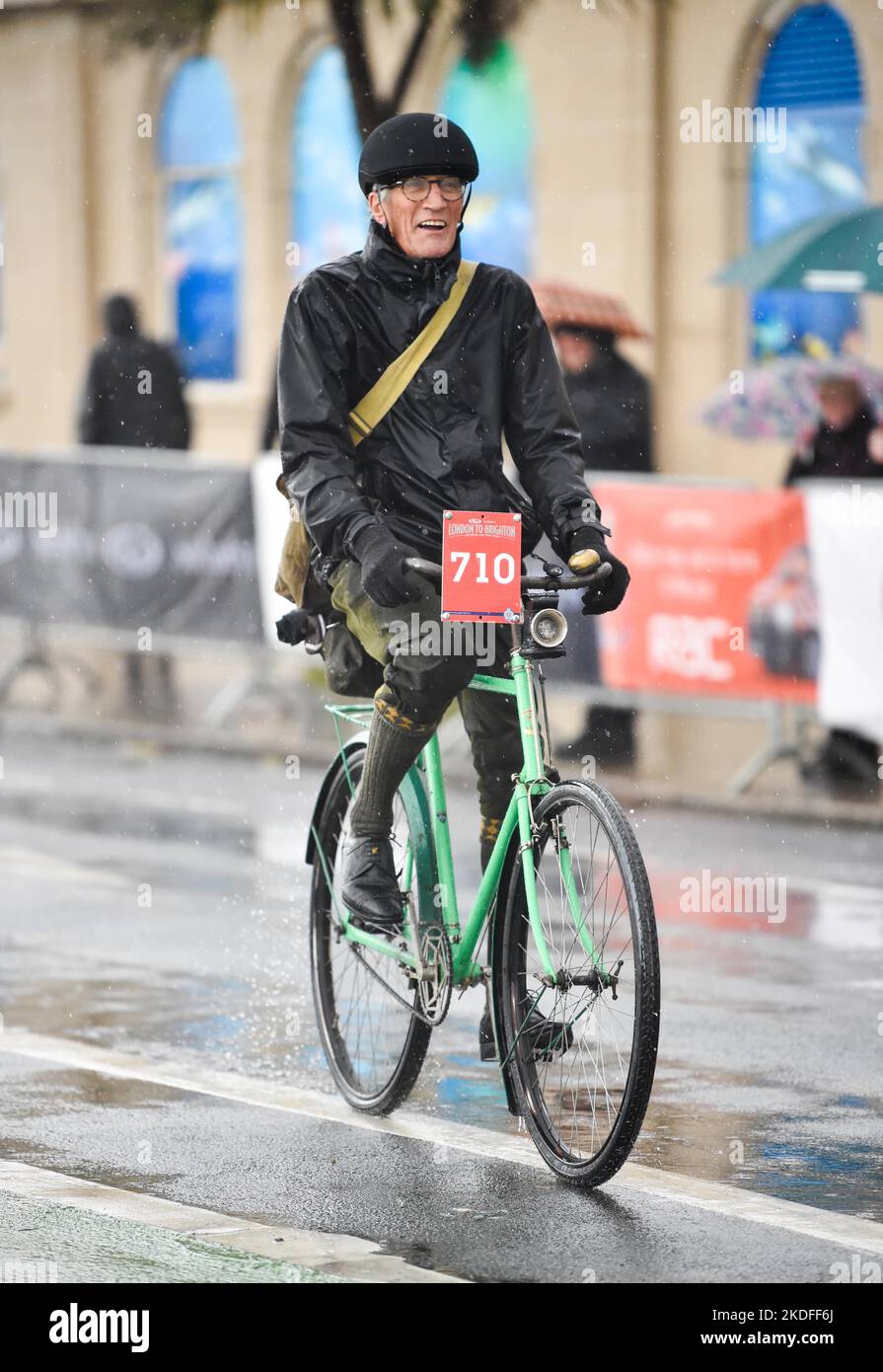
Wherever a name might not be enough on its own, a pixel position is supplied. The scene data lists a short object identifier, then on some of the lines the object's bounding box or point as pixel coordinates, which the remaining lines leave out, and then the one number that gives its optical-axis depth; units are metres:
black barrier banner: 14.55
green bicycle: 5.39
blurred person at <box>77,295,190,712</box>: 16.88
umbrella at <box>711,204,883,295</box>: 13.59
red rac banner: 11.95
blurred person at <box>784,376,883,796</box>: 13.02
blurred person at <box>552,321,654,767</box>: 14.48
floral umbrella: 13.38
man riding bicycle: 5.88
